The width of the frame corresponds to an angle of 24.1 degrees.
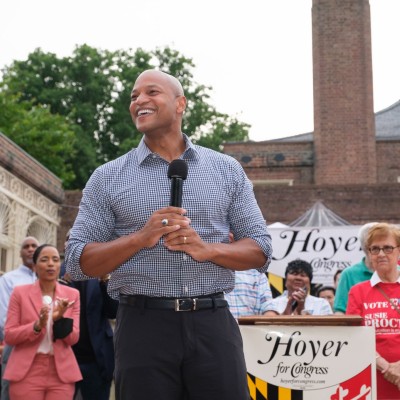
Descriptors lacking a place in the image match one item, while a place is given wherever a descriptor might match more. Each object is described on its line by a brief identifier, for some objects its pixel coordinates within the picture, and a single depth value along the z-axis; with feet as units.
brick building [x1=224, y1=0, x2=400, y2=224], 107.45
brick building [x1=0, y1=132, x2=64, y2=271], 69.00
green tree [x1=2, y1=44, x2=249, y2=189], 151.12
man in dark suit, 25.21
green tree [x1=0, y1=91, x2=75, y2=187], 126.11
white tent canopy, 67.05
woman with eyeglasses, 20.93
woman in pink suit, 23.32
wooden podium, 20.25
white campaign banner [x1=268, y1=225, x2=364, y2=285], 47.37
